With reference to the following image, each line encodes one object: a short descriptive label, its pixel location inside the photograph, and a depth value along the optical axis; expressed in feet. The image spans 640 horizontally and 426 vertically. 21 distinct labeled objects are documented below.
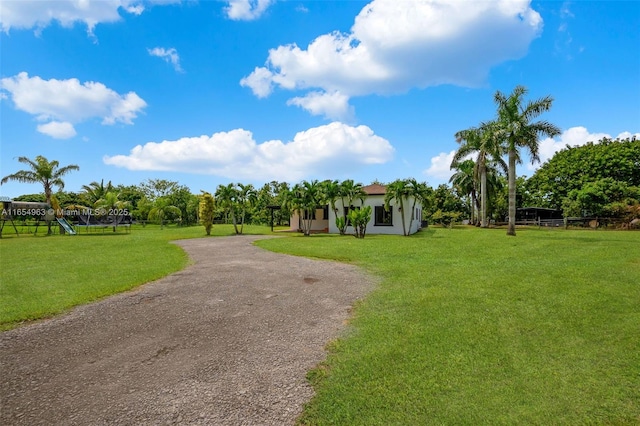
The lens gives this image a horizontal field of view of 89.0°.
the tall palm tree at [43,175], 88.07
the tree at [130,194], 171.27
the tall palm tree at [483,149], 70.34
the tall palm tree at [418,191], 71.92
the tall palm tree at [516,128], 66.18
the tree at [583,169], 119.24
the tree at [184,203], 149.12
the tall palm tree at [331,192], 77.20
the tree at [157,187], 192.75
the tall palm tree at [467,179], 108.58
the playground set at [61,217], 88.94
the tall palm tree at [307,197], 79.00
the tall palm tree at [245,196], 83.41
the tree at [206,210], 84.12
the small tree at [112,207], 107.28
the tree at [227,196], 81.87
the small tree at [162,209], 129.29
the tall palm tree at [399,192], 71.61
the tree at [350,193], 76.74
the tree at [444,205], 124.98
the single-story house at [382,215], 78.89
